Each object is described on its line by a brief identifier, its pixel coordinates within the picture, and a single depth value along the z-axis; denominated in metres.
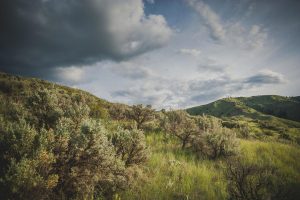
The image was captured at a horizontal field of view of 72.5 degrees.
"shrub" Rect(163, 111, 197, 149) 10.81
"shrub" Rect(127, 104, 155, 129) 13.84
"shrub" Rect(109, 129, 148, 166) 6.31
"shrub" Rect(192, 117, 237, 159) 9.17
